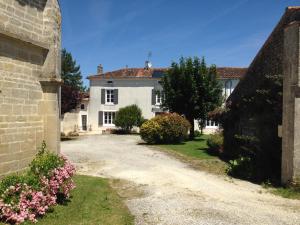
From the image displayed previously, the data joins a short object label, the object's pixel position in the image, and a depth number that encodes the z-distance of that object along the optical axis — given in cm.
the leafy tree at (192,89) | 1978
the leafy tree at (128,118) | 2581
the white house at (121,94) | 2739
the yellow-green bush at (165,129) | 1736
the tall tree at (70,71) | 4471
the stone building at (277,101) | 801
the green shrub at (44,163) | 619
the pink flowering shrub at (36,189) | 501
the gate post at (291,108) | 795
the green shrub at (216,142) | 1372
